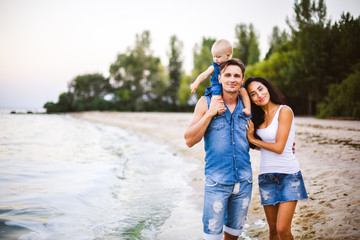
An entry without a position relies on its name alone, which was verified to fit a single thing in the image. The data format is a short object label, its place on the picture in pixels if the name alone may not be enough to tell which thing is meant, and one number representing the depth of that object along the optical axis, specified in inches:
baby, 96.8
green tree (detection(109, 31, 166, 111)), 1863.9
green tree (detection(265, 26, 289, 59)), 1105.3
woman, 93.0
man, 89.5
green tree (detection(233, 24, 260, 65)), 1505.9
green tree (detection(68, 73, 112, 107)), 2466.8
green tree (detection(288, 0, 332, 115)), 894.4
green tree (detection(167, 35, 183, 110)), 1941.4
